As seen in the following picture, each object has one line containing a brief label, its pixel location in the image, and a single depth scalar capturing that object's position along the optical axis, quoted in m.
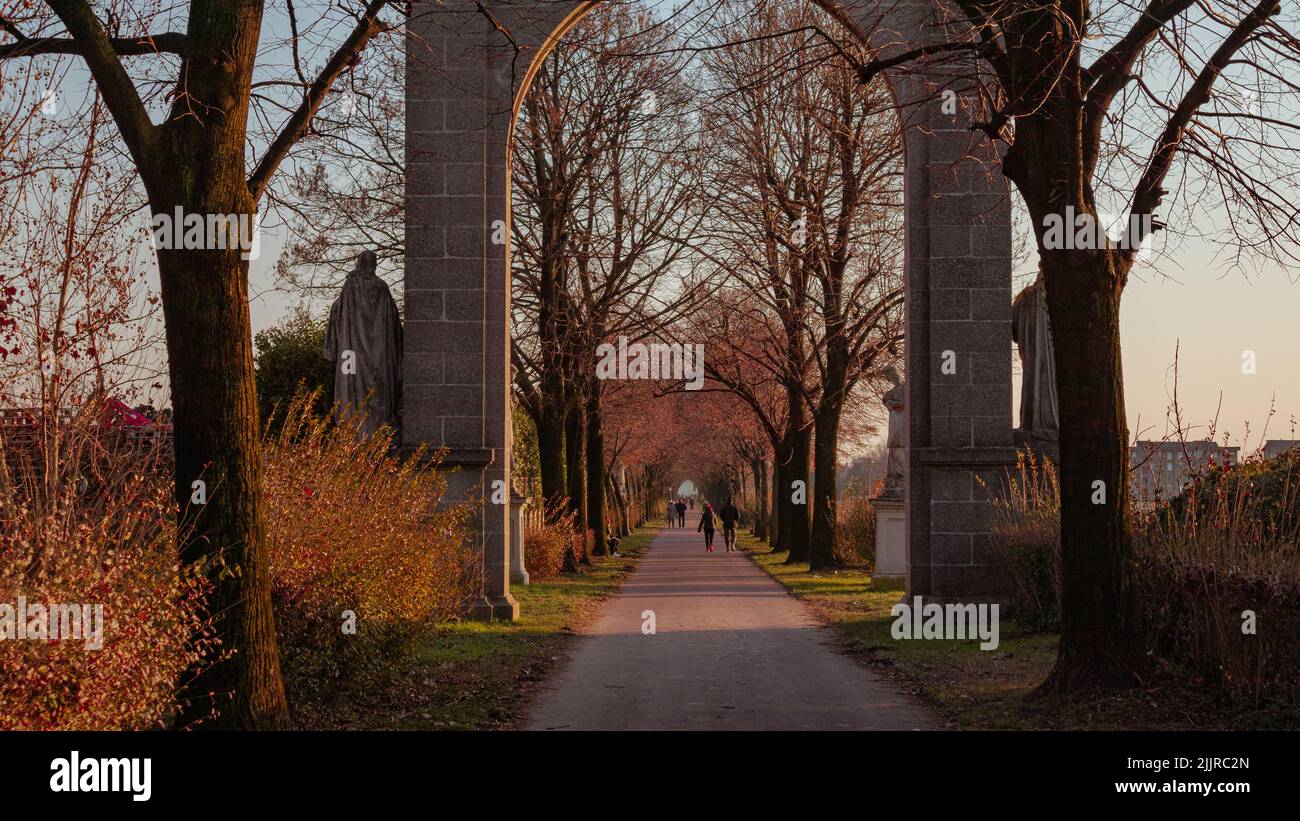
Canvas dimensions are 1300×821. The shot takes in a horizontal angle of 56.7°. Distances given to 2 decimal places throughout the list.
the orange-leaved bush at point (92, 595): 5.32
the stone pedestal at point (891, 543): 21.27
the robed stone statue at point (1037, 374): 15.34
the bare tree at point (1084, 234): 9.04
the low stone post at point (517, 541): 17.70
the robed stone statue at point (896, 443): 22.11
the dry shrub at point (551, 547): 22.58
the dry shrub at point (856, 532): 26.16
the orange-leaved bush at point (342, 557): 8.58
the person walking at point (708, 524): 40.16
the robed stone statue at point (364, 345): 15.70
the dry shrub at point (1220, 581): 8.14
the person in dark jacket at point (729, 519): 40.14
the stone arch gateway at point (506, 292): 15.05
